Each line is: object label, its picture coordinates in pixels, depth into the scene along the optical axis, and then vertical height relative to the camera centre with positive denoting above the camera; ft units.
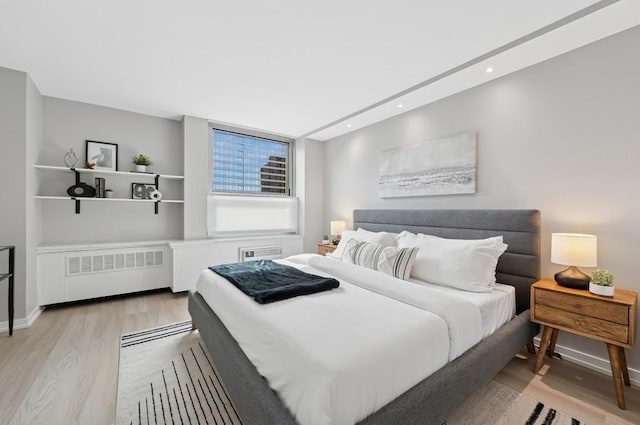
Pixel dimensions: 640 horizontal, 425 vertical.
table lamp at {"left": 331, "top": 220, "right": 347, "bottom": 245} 13.99 -0.86
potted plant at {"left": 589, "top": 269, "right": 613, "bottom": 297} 5.77 -1.57
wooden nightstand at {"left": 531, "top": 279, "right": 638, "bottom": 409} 5.43 -2.33
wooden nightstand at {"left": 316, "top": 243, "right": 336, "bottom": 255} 13.15 -1.86
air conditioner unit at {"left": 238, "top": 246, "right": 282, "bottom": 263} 13.80 -2.23
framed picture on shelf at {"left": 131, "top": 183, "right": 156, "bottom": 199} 12.10 +0.96
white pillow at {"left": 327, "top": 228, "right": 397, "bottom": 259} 9.87 -1.02
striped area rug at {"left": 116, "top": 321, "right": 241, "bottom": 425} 5.12 -3.97
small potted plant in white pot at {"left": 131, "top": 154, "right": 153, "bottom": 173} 11.84 +2.17
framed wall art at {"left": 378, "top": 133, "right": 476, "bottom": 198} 9.24 +1.73
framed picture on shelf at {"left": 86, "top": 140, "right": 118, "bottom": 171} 11.18 +2.41
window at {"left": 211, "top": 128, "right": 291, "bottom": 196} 14.20 +2.72
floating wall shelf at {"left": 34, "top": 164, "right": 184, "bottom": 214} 10.00 +1.58
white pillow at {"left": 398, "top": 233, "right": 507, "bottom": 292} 7.11 -1.43
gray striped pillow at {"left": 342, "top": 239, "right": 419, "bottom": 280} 7.91 -1.46
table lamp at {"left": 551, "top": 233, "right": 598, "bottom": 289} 6.10 -0.99
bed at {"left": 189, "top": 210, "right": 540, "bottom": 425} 3.93 -2.79
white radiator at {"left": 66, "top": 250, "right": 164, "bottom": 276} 10.54 -2.16
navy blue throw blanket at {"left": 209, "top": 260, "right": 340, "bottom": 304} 5.85 -1.80
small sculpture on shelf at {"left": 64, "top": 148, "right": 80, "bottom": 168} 10.59 +2.07
